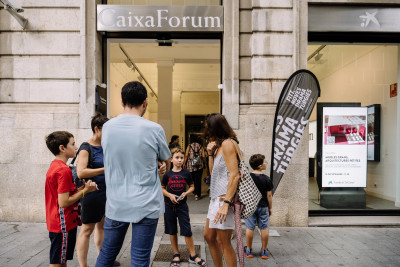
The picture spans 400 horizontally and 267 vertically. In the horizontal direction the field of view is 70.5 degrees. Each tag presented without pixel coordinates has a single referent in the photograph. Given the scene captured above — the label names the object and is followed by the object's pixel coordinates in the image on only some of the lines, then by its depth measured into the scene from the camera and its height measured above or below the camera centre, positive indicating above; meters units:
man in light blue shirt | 2.14 -0.38
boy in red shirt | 2.63 -0.67
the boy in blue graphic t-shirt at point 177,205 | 3.76 -0.99
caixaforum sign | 6.10 +2.46
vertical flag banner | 4.84 +0.28
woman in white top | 2.87 -0.60
